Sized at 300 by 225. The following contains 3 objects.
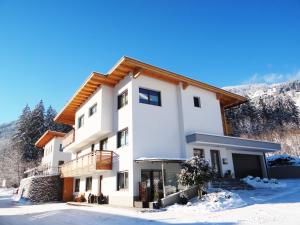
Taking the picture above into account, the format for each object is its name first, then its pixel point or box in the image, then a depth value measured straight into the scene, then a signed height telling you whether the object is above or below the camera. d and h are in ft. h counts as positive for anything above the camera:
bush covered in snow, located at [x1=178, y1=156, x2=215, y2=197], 49.24 +2.10
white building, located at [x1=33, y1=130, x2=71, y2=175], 138.41 +19.74
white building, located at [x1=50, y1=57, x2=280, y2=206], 58.36 +13.68
